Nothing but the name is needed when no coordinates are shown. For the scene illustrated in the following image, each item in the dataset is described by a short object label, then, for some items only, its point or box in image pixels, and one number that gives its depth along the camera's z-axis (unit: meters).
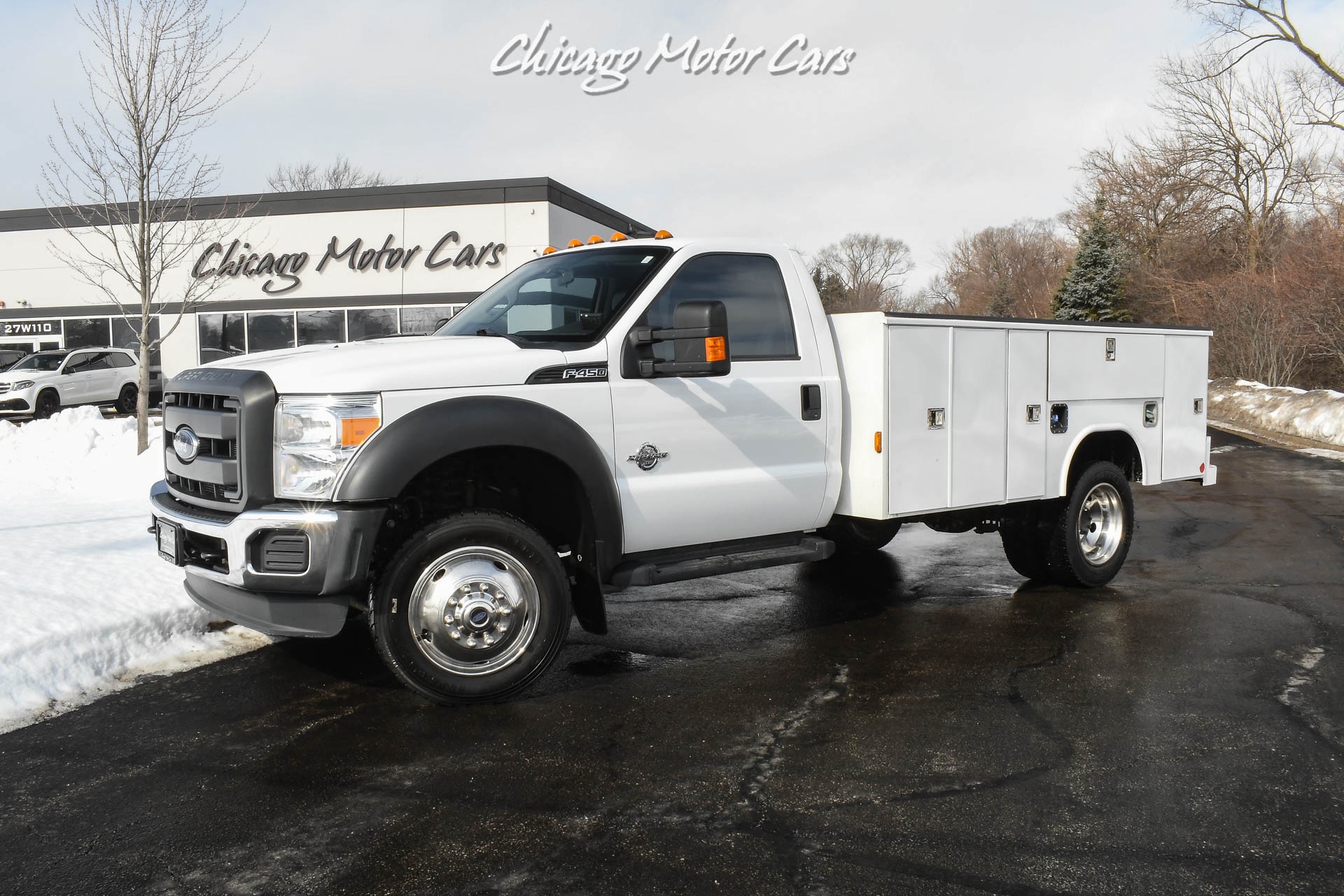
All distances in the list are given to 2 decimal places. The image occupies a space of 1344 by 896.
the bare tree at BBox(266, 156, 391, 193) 64.25
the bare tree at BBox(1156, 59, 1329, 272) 34.56
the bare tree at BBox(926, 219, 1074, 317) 67.81
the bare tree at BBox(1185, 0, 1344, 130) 31.31
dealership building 27.98
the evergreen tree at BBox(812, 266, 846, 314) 79.12
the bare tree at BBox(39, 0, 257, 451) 13.24
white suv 22.33
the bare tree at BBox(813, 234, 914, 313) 85.75
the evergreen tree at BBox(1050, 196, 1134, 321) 43.28
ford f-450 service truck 4.53
